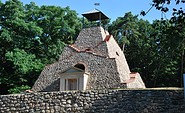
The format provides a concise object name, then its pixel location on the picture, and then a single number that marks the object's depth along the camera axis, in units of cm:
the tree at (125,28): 3594
